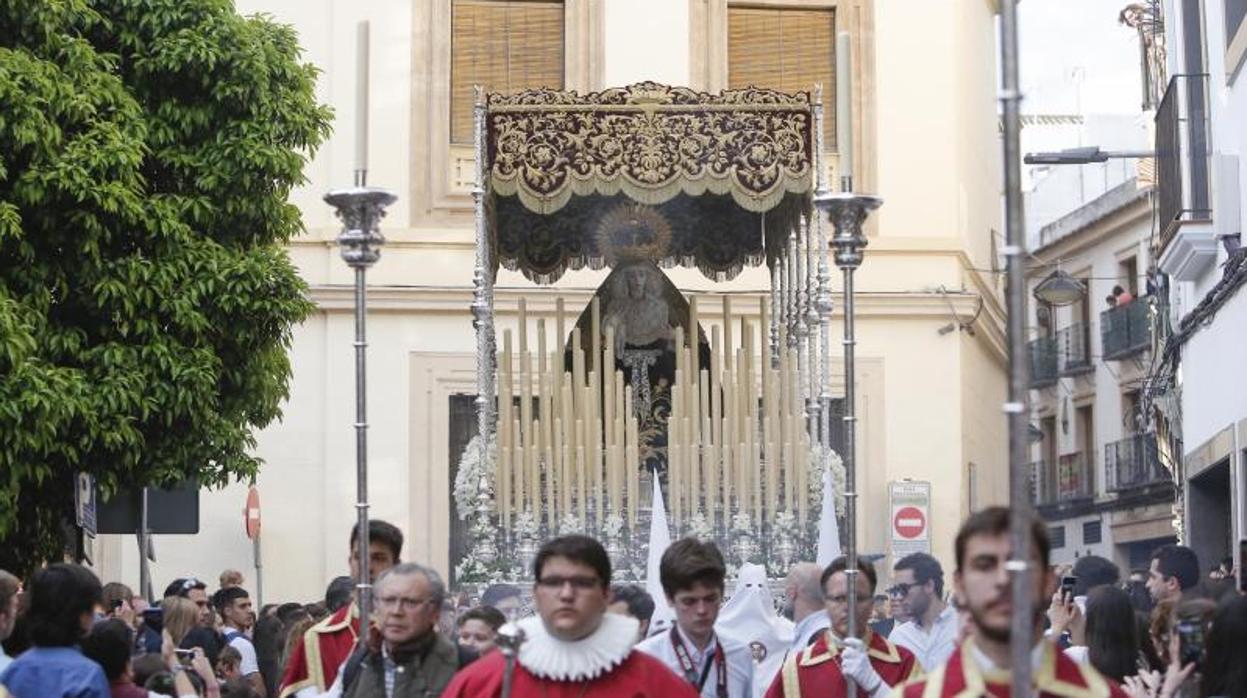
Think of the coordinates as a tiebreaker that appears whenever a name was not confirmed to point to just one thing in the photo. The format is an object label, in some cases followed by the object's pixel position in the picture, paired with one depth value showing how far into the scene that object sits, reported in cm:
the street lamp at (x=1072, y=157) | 1822
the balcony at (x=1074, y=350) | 4119
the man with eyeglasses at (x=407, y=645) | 736
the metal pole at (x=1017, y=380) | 475
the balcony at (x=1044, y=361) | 4234
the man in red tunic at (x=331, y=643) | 865
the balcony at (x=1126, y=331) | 3756
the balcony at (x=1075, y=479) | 4059
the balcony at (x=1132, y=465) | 3719
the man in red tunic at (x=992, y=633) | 498
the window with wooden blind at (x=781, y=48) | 2425
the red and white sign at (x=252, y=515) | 2261
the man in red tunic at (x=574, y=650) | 626
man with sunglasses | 993
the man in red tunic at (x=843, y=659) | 815
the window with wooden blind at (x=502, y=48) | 2411
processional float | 1363
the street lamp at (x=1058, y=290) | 2311
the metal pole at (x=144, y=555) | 1538
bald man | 988
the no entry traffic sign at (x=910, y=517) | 2341
